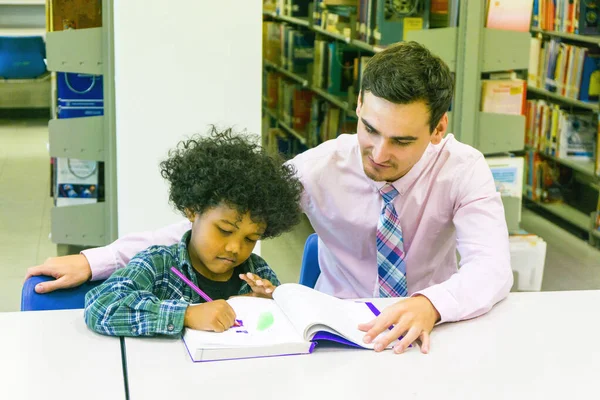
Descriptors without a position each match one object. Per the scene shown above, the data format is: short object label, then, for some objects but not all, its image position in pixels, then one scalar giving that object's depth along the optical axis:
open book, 1.41
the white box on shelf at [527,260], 3.72
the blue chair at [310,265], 2.04
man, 1.63
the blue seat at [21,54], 7.55
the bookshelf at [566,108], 4.71
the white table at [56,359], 1.27
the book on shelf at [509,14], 3.36
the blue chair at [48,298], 1.62
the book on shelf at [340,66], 4.38
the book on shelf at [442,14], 3.37
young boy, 1.45
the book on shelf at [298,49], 5.06
